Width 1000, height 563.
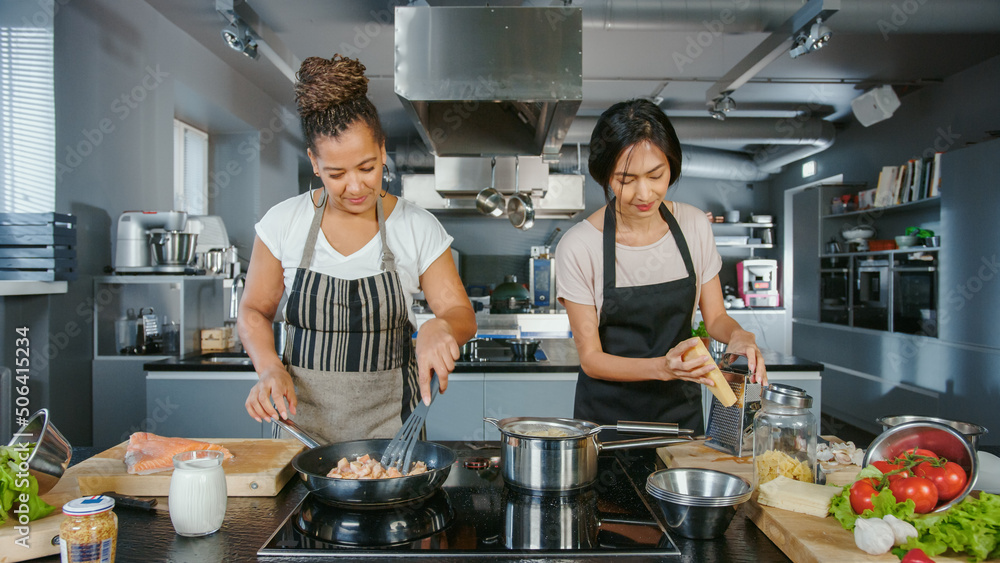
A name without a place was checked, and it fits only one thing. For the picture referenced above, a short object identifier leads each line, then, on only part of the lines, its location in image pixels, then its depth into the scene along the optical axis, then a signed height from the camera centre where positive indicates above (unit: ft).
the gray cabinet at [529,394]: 11.05 -1.96
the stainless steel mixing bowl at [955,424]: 4.26 -1.03
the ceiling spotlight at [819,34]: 11.18 +4.54
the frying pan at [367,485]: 3.69 -1.22
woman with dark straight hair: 6.23 -0.04
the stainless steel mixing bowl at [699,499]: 3.49 -1.24
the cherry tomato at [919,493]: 3.44 -1.15
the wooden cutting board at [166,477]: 4.33 -1.37
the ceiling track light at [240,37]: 10.66 +4.26
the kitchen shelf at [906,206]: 17.89 +2.48
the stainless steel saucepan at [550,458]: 4.09 -1.16
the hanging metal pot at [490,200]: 19.48 +2.61
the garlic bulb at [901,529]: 3.24 -1.27
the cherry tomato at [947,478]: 3.53 -1.10
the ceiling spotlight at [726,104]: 17.20 +5.04
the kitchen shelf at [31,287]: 9.76 -0.10
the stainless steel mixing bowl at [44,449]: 3.81 -1.05
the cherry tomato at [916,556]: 2.84 -1.24
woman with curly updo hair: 5.86 -0.14
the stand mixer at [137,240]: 12.02 +0.81
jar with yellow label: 3.05 -1.23
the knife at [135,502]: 4.00 -1.43
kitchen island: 3.31 -1.49
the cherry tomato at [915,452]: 3.83 -1.06
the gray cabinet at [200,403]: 10.89 -2.12
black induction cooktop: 3.35 -1.43
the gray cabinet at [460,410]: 11.07 -2.26
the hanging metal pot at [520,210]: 20.22 +2.42
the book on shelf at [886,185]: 19.74 +3.20
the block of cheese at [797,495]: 3.74 -1.28
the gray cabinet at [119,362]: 12.16 -1.59
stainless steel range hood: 8.86 +3.28
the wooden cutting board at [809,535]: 3.23 -1.39
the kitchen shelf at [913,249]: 16.48 +1.01
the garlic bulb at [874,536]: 3.18 -1.29
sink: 11.25 -1.42
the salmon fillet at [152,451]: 4.47 -1.26
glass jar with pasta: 4.09 -1.01
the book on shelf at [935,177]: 16.99 +2.98
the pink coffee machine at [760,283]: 28.40 +0.08
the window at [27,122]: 10.72 +2.78
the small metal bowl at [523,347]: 11.51 -1.19
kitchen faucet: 12.00 -0.23
